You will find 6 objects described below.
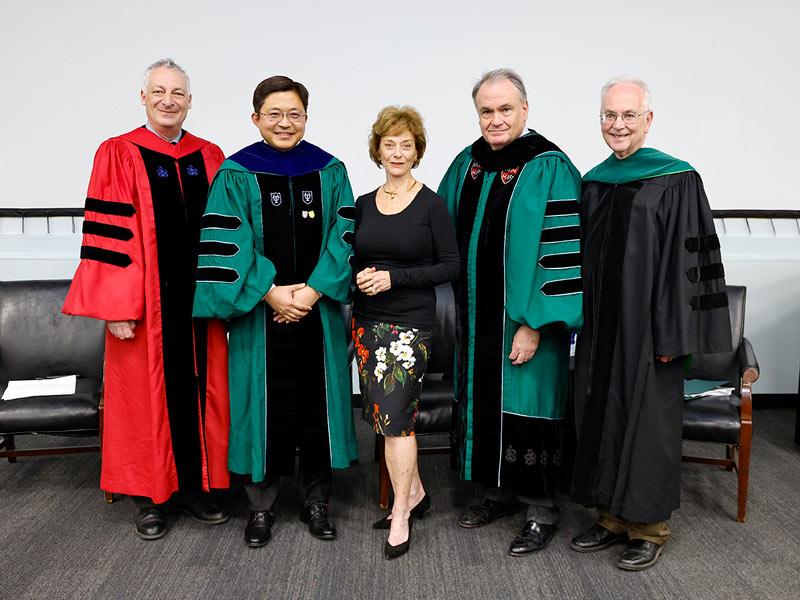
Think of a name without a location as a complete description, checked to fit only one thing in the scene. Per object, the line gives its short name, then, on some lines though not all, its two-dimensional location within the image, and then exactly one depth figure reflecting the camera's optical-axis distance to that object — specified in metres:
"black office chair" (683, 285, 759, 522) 2.67
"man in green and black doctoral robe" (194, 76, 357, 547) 2.42
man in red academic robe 2.48
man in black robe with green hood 2.26
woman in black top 2.32
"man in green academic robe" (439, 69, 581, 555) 2.35
